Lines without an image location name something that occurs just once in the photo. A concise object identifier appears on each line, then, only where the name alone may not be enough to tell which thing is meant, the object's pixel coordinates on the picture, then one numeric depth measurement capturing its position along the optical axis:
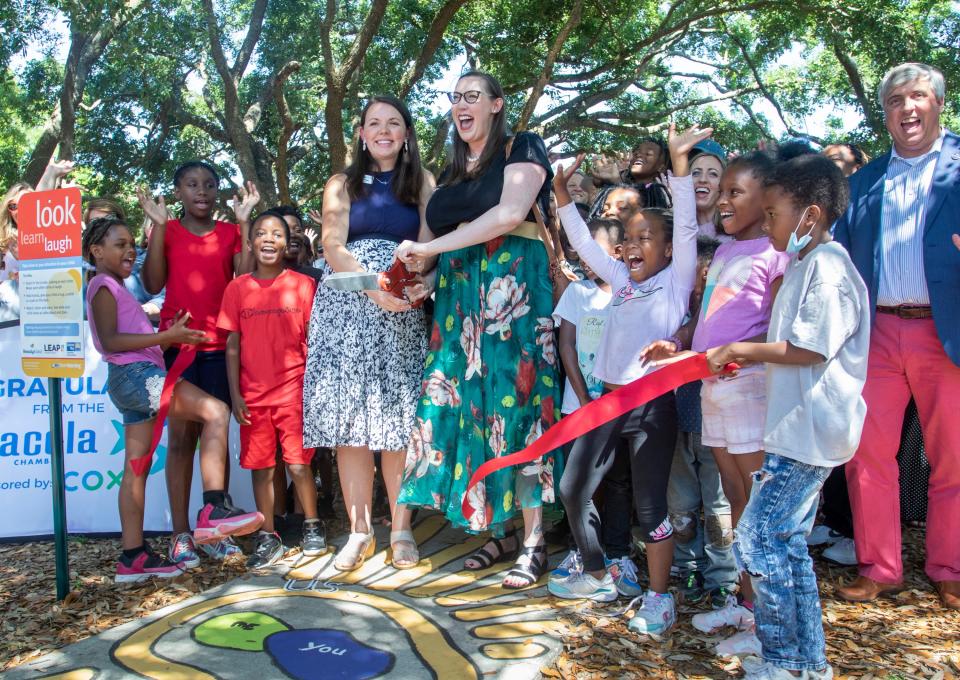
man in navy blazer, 3.56
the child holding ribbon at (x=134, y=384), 4.20
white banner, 5.07
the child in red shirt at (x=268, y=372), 4.46
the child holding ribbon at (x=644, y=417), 3.40
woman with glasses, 3.98
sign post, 3.82
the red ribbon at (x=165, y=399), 4.25
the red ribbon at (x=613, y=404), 2.86
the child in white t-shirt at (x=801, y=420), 2.69
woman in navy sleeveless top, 4.23
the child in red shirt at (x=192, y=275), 4.61
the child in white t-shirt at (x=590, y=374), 3.90
